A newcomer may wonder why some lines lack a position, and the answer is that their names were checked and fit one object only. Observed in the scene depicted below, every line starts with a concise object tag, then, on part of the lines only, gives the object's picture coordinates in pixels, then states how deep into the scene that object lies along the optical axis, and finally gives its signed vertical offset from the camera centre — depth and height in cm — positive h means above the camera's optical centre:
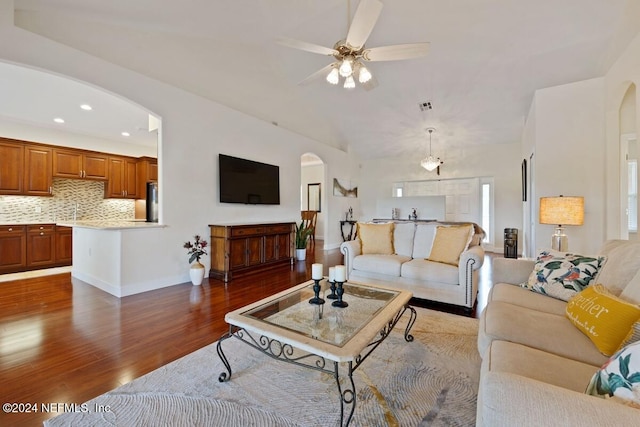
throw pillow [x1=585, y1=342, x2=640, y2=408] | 76 -48
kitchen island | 339 -53
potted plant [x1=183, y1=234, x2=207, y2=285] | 387 -63
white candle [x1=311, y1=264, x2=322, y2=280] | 198 -42
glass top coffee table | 138 -65
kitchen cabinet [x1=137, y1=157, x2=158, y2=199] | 630 +97
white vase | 387 -84
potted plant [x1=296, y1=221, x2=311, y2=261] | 583 -59
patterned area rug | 143 -105
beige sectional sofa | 71 -59
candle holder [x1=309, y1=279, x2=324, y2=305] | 198 -58
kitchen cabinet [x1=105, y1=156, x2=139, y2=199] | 593 +80
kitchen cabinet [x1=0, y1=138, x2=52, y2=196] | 465 +80
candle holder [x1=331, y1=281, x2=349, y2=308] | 196 -61
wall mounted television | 456 +59
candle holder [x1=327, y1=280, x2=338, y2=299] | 199 -56
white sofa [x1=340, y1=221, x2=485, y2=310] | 290 -62
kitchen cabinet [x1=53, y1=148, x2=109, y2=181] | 520 +100
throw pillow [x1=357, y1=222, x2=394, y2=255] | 372 -35
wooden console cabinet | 414 -56
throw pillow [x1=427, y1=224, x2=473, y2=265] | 318 -35
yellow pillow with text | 121 -50
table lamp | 308 +0
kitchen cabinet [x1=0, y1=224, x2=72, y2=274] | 452 -56
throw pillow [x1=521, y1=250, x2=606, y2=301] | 189 -44
